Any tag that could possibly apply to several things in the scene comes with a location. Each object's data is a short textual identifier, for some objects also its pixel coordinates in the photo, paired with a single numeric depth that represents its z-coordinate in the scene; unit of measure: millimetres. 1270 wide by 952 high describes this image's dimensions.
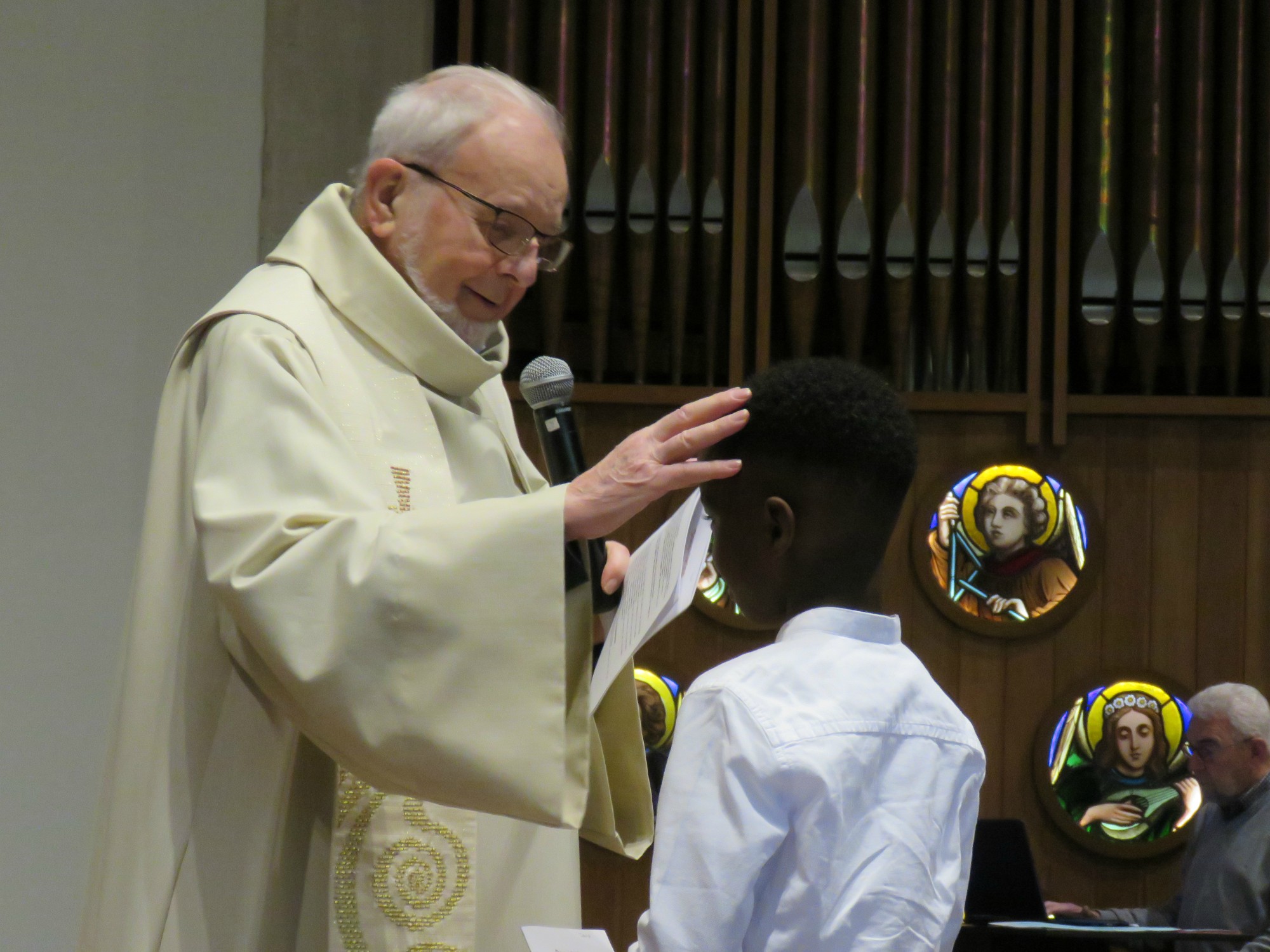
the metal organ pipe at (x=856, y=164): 9039
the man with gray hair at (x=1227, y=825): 7895
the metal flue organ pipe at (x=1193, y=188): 9062
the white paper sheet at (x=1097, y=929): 6833
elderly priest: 3330
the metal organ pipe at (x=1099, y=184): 9039
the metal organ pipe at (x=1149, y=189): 9055
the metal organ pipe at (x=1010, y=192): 9062
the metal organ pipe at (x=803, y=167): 9031
